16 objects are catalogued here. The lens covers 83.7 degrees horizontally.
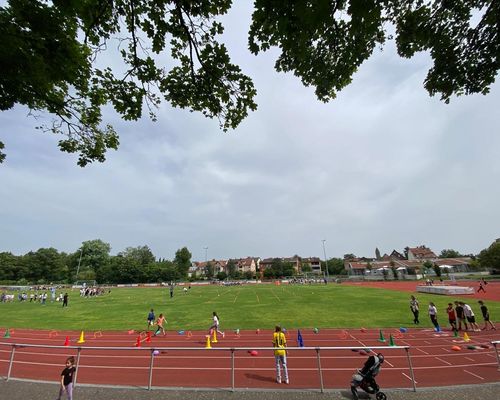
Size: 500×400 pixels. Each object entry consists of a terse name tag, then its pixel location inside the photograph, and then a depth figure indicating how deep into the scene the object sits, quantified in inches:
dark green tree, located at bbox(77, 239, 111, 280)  4419.3
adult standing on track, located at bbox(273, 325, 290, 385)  403.9
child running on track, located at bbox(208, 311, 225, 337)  710.6
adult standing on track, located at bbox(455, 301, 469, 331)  714.6
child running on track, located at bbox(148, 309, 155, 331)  849.2
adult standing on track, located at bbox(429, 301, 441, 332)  723.8
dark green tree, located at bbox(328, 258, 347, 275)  4675.2
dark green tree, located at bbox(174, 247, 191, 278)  4335.6
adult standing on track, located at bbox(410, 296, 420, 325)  799.1
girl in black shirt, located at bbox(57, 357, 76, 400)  311.4
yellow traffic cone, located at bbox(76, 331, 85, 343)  699.2
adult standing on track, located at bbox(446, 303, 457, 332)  698.2
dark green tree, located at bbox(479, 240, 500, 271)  2517.2
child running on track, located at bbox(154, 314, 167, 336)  765.1
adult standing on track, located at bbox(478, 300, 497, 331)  715.7
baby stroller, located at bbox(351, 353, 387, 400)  322.8
